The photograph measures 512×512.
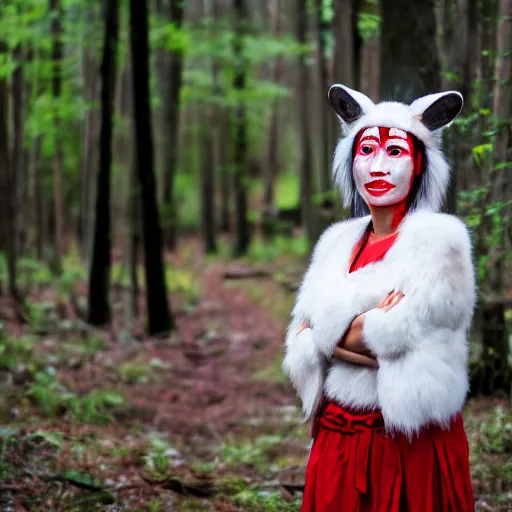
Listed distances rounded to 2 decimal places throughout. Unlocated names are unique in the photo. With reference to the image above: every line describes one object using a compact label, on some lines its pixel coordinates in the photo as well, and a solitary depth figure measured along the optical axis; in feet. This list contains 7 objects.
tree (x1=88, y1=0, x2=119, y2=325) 40.22
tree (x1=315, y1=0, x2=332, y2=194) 44.73
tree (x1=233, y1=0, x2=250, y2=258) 67.72
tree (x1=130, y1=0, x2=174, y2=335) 38.27
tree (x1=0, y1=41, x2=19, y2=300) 32.68
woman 9.51
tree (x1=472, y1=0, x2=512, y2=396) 18.99
